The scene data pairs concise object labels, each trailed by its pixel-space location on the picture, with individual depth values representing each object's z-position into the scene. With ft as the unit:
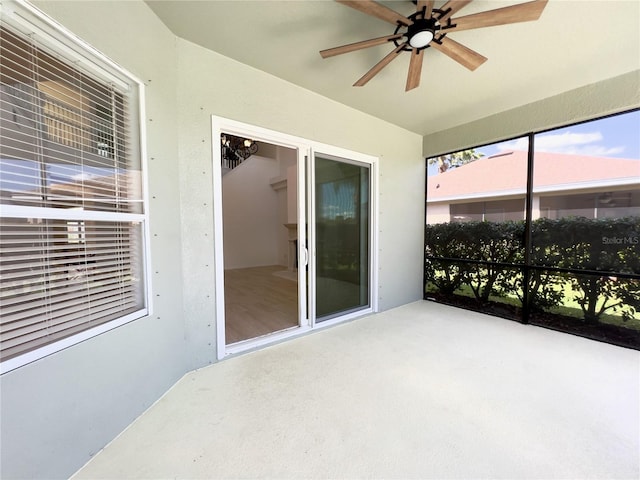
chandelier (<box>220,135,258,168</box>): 25.14
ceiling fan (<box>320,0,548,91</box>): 4.90
